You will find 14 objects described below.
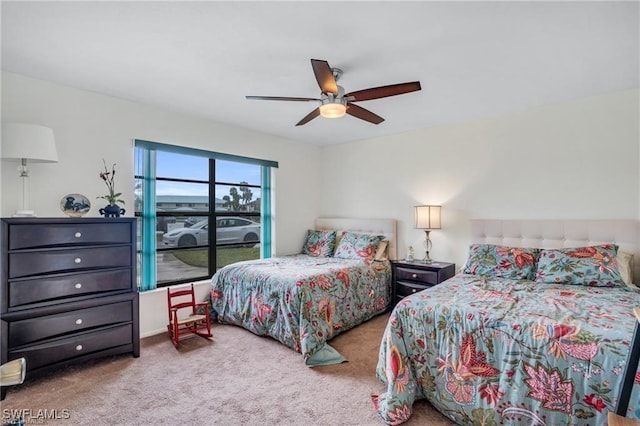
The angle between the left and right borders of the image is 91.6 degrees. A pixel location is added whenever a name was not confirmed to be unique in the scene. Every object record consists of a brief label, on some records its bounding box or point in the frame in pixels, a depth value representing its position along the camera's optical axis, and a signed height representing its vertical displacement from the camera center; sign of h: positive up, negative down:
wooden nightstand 3.65 -0.73
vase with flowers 2.89 +0.18
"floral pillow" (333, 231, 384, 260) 4.22 -0.43
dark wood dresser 2.31 -0.61
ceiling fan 2.14 +0.92
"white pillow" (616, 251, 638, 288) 2.65 -0.45
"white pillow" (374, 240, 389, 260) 4.34 -0.50
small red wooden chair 3.23 -1.11
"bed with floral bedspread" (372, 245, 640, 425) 1.58 -0.79
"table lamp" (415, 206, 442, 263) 3.96 -0.04
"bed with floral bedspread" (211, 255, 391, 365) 2.93 -0.89
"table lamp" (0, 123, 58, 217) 2.40 +0.56
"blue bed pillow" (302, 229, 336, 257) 4.63 -0.43
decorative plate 2.80 +0.10
